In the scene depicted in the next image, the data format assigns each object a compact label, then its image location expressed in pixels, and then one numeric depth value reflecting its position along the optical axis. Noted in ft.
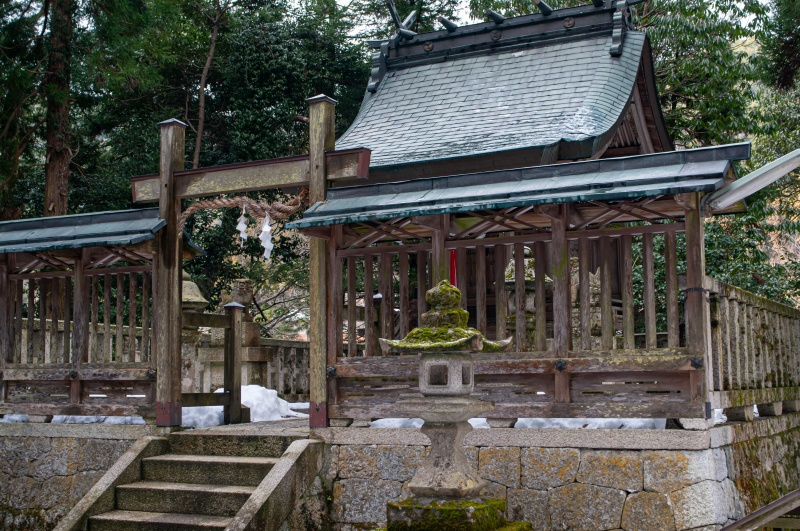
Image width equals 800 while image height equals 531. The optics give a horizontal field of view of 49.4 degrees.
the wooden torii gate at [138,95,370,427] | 30.86
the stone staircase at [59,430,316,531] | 27.58
